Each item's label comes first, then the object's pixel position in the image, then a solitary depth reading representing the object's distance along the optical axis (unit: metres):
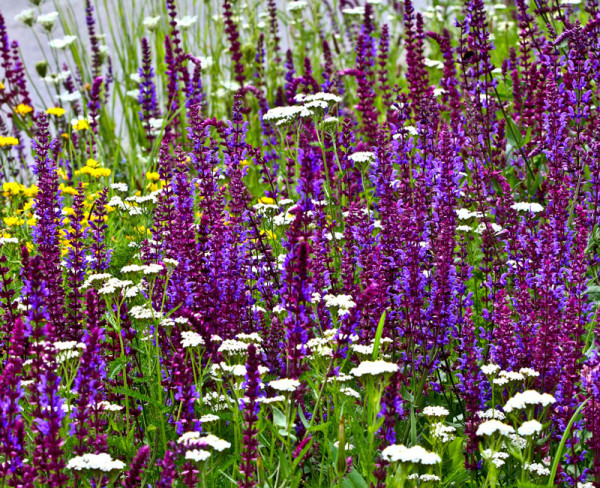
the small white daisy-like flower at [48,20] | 15.11
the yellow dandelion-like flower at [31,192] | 10.59
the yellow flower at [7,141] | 11.42
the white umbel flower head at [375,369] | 4.64
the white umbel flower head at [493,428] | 4.50
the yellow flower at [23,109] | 13.52
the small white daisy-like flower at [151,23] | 16.31
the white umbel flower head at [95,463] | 4.30
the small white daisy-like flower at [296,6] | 17.34
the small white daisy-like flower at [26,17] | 15.90
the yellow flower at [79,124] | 12.12
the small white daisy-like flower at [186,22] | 16.56
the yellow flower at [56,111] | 13.69
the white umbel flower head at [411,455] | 4.28
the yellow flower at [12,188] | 10.16
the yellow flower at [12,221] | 9.37
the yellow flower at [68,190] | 10.41
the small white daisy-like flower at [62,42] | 15.03
